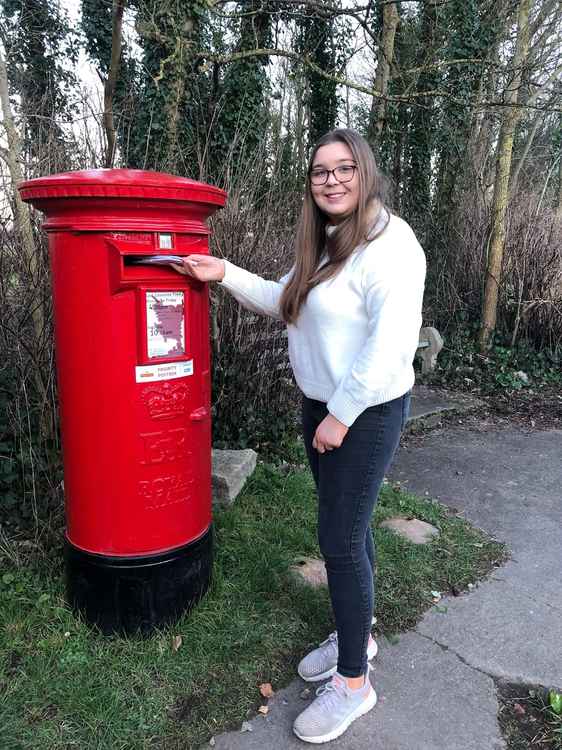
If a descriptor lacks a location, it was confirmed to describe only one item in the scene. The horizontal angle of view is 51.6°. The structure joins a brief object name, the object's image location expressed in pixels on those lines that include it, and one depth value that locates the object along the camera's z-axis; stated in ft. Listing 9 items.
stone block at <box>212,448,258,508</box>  11.32
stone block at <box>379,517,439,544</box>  11.03
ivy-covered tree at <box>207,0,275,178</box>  24.47
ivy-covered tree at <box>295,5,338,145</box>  30.05
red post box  6.49
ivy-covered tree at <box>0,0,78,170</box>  21.86
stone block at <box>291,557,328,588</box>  9.43
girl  5.62
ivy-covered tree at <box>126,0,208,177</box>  20.26
